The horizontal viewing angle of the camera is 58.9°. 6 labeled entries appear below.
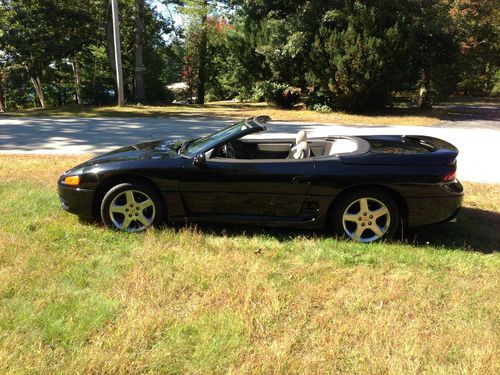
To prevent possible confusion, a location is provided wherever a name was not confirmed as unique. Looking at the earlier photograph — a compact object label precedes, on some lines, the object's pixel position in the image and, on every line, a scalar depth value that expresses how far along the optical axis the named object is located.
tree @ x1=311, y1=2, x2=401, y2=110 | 17.05
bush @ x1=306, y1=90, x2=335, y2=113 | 20.00
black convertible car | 4.14
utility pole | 18.76
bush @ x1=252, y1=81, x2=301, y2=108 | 20.83
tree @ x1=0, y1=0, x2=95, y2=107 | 22.45
